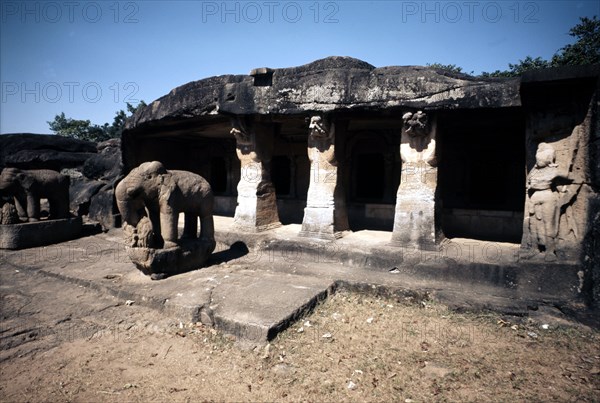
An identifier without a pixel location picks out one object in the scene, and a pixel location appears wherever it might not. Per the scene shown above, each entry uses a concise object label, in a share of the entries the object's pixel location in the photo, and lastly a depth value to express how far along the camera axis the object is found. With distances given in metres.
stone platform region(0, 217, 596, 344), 3.59
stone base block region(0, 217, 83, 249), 6.26
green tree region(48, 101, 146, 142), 25.97
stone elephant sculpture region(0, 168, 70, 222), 6.54
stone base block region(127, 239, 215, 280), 4.40
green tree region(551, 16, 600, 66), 12.70
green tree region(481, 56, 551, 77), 15.03
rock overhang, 4.50
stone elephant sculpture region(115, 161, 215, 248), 4.43
